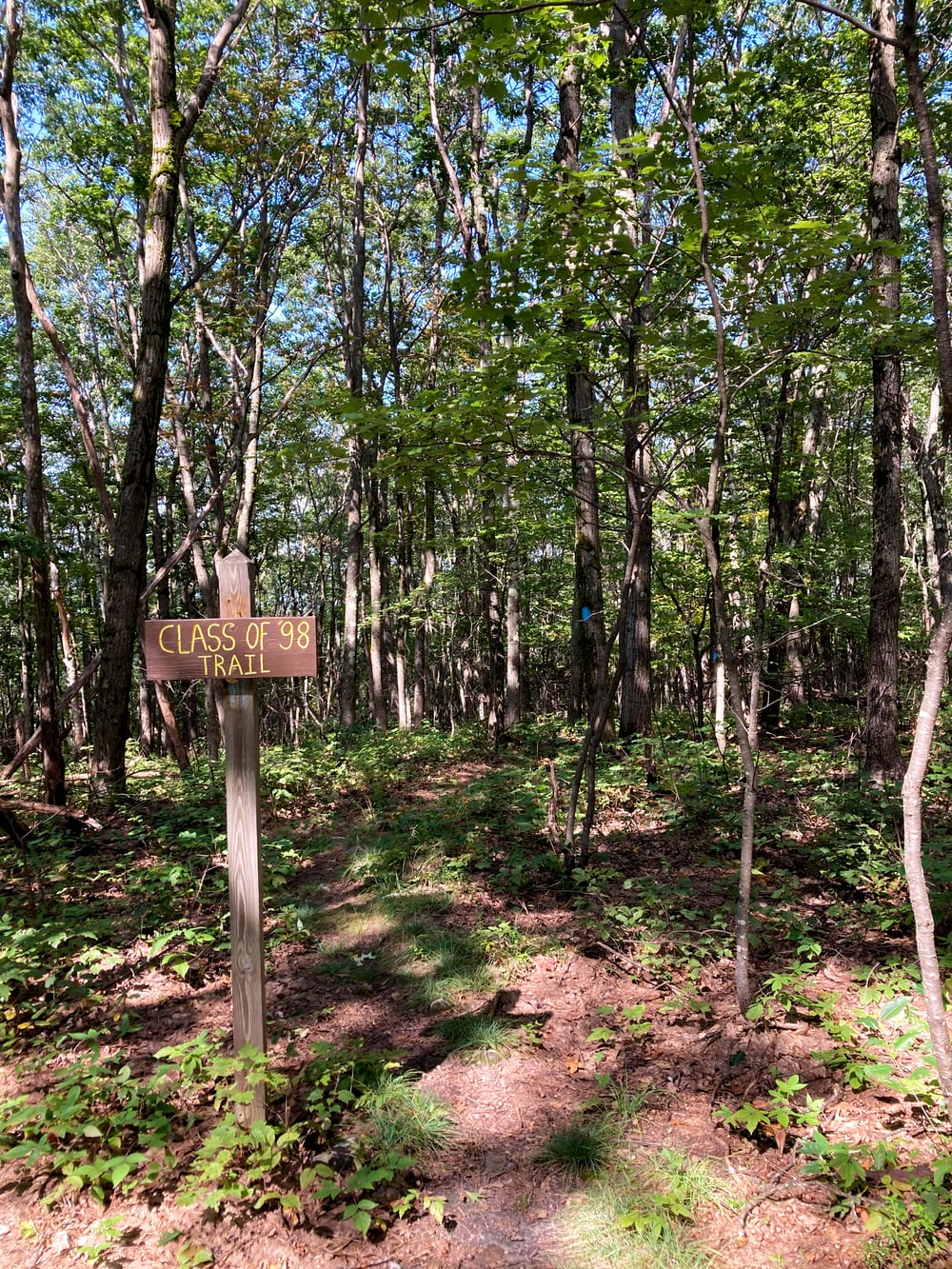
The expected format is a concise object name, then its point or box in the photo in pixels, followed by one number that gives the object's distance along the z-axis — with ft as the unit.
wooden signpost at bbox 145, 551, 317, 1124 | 9.26
